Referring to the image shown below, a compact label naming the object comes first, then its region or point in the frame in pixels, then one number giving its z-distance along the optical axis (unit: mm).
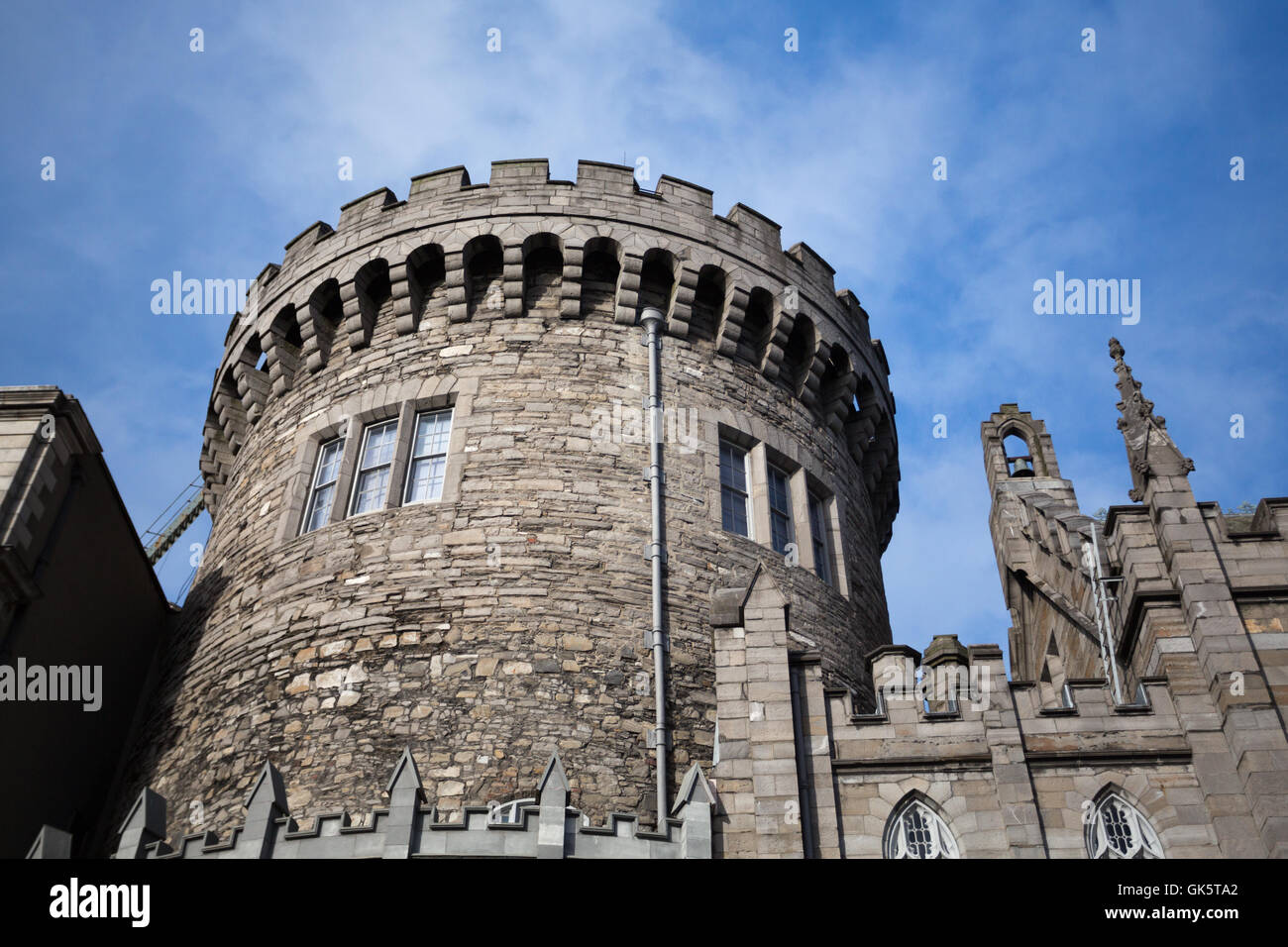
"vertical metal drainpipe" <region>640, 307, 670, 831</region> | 13609
